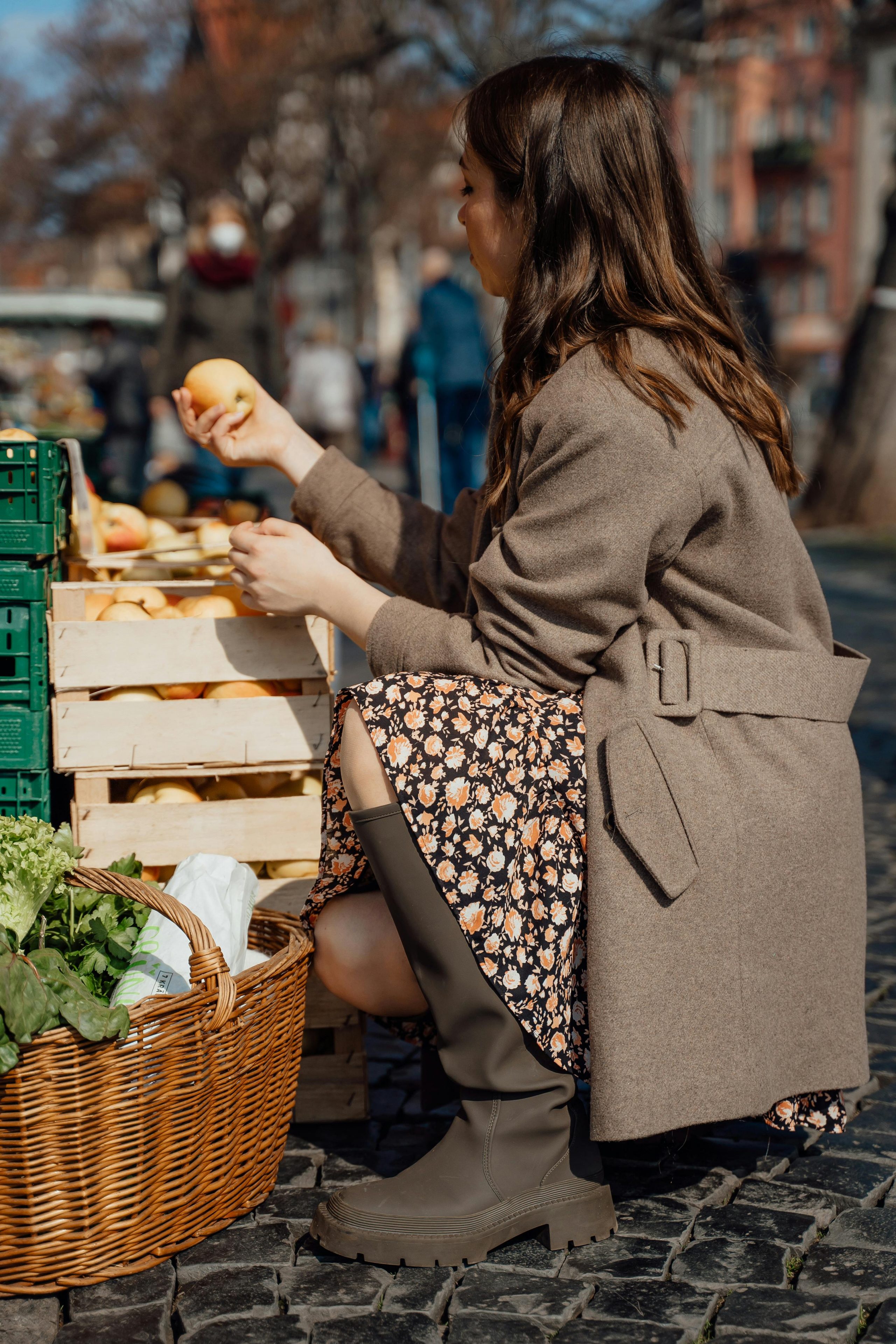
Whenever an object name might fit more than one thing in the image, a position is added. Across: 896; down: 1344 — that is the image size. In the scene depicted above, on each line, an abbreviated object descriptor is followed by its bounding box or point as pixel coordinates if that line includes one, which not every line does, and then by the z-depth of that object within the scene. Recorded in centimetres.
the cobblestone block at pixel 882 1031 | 285
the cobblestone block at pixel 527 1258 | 204
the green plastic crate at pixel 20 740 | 246
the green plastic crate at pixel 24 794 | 247
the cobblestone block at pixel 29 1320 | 186
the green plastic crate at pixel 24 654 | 247
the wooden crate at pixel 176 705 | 247
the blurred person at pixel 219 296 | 898
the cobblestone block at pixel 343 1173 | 230
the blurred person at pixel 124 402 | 1094
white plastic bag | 208
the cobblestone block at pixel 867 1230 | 208
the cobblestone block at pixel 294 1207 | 218
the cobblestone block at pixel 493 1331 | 184
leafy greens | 181
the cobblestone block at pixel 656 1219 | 214
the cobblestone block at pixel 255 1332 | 185
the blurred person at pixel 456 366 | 959
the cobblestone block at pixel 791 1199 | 218
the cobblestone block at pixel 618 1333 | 185
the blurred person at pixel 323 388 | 1582
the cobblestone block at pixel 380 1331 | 184
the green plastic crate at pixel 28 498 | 251
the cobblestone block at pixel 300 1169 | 231
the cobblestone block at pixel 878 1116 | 248
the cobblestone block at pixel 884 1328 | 184
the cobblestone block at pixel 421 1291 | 192
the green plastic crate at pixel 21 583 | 248
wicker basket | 186
